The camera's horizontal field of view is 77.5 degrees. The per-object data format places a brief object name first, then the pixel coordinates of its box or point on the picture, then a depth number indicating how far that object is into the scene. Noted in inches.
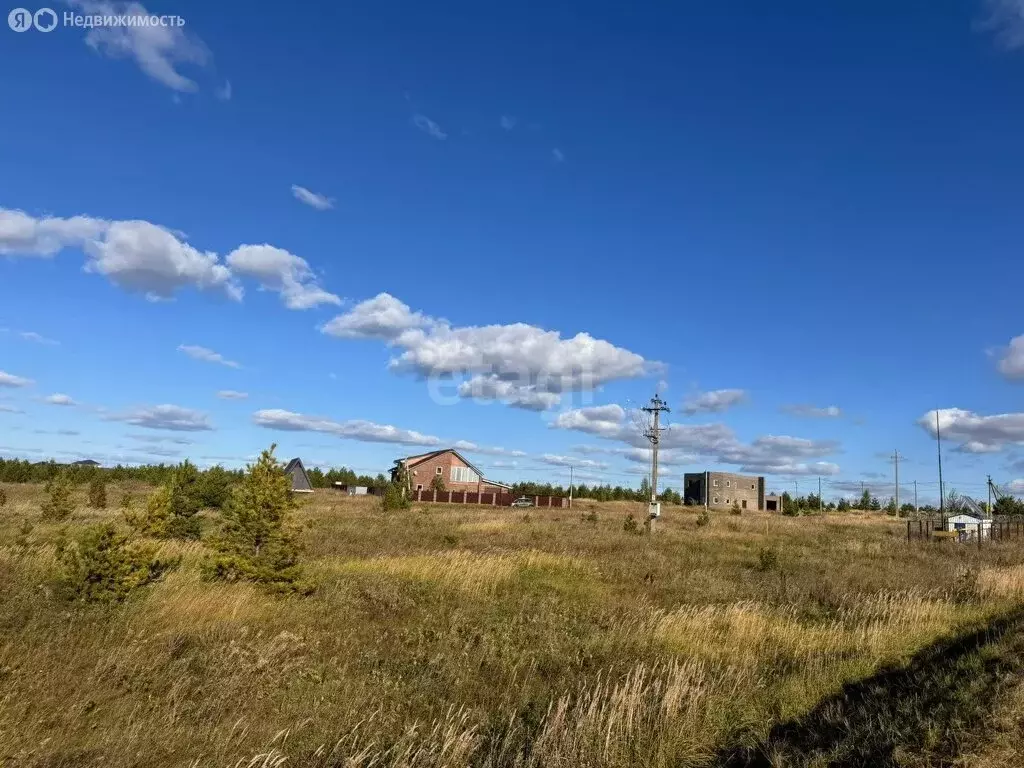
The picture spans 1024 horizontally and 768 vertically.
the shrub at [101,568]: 332.2
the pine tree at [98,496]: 1282.0
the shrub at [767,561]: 759.1
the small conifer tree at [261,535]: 421.7
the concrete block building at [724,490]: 3518.7
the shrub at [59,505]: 950.4
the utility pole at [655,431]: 1524.4
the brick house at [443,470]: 2997.0
